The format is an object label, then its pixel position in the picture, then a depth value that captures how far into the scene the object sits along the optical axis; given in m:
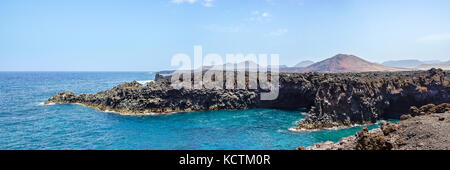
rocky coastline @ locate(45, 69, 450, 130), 40.59
